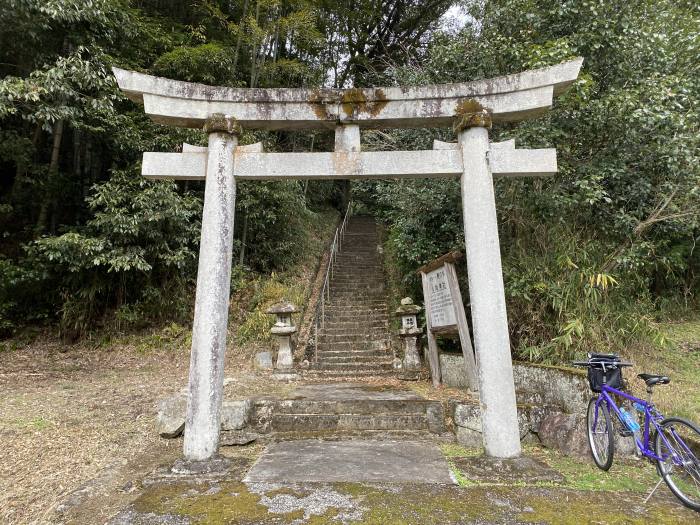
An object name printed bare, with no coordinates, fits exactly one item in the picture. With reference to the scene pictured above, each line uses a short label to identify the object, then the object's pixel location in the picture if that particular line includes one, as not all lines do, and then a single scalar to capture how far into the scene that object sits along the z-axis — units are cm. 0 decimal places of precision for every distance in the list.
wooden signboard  603
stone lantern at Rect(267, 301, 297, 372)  797
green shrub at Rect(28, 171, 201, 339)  789
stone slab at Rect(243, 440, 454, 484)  344
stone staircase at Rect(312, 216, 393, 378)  823
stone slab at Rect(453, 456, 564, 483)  337
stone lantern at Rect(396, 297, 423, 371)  780
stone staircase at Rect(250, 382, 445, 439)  492
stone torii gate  388
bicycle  299
